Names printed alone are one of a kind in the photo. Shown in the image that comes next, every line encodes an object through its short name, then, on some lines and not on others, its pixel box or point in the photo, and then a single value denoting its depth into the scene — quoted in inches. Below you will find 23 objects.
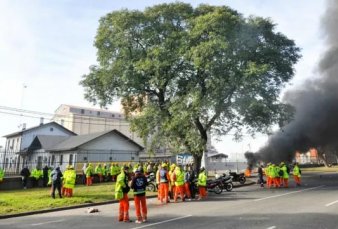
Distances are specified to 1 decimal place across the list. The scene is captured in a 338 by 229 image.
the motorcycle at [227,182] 824.0
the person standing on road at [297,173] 935.7
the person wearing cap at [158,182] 667.6
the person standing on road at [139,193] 438.3
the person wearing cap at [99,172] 1106.7
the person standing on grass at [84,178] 1059.1
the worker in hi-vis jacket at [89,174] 1003.9
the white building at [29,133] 2055.7
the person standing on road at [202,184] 703.1
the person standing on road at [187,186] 695.7
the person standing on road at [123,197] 445.7
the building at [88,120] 3535.7
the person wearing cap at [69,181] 701.9
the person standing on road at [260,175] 961.5
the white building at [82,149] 1494.8
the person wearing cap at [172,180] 676.1
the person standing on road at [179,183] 662.5
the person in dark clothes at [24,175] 910.4
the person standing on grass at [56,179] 689.6
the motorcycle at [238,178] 1033.8
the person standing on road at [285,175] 920.9
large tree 900.6
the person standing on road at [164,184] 653.3
